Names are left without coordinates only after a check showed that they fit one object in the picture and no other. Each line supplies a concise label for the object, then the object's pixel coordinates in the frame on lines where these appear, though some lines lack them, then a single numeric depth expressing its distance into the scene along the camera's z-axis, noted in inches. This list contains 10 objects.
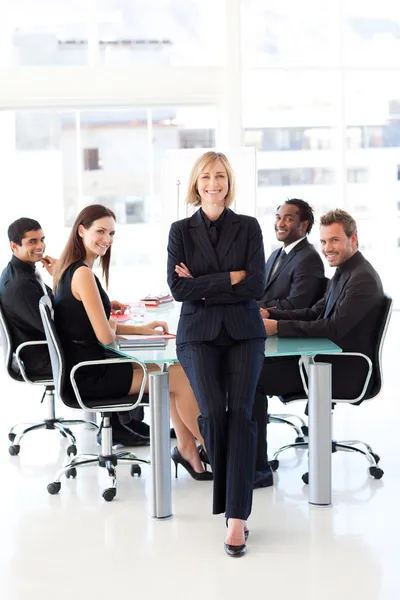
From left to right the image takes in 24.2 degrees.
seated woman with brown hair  177.9
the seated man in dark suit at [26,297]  201.3
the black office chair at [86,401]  173.6
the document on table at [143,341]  175.9
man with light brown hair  180.2
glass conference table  164.9
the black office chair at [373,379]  180.1
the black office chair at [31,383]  202.2
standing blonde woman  150.9
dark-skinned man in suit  206.5
